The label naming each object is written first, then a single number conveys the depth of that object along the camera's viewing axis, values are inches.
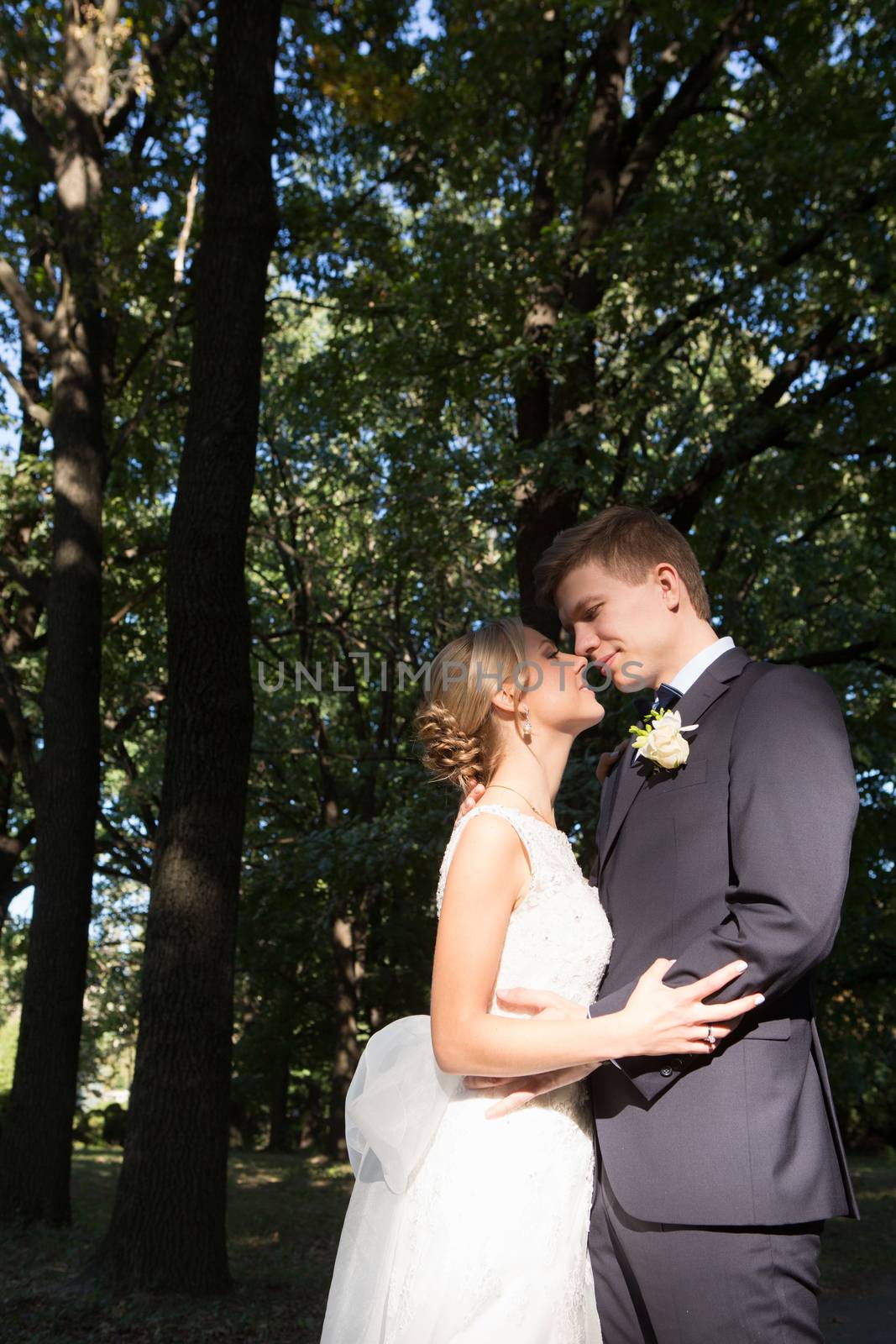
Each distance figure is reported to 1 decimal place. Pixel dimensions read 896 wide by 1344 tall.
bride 101.0
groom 87.4
